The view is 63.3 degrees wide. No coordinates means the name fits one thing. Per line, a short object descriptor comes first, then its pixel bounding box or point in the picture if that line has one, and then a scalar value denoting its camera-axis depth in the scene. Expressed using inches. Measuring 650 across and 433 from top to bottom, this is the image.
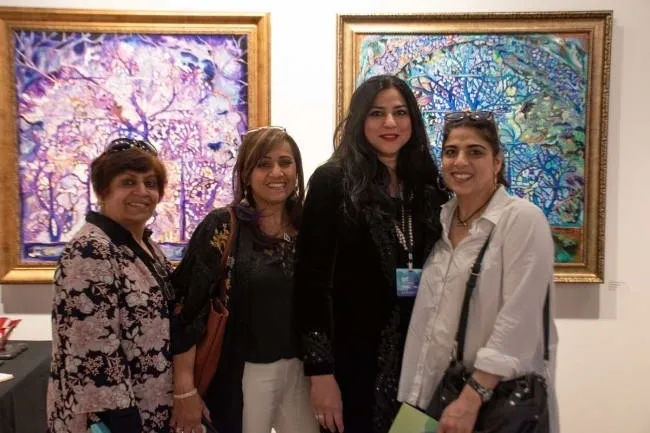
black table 74.4
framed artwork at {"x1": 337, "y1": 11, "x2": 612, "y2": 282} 96.9
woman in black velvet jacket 63.3
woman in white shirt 52.3
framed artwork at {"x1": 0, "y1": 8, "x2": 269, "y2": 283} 97.8
